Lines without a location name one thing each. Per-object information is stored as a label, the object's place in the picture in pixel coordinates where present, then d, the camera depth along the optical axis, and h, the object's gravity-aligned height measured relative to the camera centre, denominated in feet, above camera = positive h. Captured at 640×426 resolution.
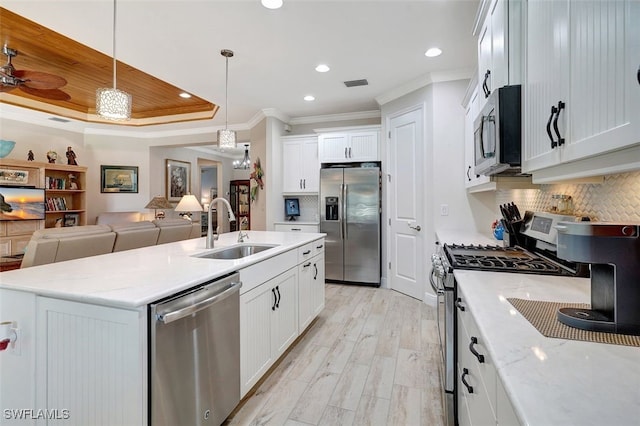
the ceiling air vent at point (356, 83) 12.62 +5.52
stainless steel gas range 5.13 -0.93
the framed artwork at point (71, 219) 18.21 -0.46
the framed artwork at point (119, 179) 20.35 +2.28
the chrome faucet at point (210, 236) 7.58 -0.63
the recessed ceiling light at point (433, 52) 9.98 +5.44
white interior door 12.61 +0.37
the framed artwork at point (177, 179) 23.02 +2.61
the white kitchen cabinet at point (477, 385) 2.46 -1.80
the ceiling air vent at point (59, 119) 17.48 +5.46
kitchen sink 8.02 -1.09
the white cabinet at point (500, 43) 5.07 +3.17
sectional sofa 7.83 -0.87
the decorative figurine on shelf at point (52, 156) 17.31 +3.22
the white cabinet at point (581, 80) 2.42 +1.34
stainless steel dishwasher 4.01 -2.20
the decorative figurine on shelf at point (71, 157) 18.19 +3.32
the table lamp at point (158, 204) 20.27 +0.52
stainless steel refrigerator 14.61 -0.45
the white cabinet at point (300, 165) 16.70 +2.68
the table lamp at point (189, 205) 19.61 +0.46
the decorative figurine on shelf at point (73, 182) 18.35 +1.84
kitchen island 3.84 -1.70
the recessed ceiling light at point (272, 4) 7.54 +5.31
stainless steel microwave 5.04 +1.47
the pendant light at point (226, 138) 10.32 +2.58
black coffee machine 2.69 -0.46
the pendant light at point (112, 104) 7.14 +2.60
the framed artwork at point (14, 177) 14.88 +1.78
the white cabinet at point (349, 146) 15.10 +3.43
